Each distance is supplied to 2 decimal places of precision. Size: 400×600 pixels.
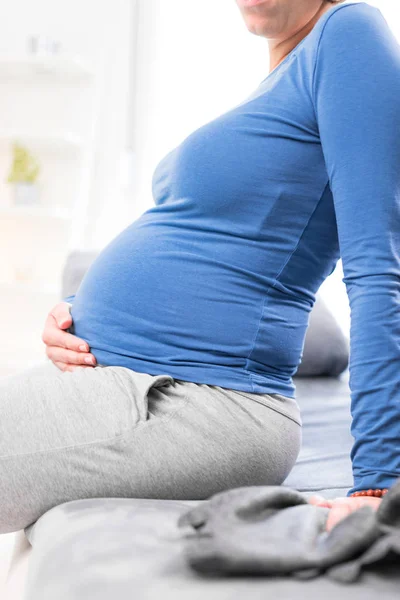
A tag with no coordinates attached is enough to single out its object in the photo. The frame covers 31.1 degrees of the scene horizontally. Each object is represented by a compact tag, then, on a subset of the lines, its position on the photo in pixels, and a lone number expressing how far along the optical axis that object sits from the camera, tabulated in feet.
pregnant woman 2.61
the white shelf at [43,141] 11.16
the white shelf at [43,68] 10.93
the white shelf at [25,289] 10.87
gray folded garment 1.83
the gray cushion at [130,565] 1.82
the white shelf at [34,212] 10.91
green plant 11.03
